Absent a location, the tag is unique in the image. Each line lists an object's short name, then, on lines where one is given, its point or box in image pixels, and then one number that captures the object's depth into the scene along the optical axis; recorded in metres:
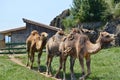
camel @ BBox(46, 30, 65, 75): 19.53
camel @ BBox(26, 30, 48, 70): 20.97
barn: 44.93
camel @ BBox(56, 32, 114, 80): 15.91
